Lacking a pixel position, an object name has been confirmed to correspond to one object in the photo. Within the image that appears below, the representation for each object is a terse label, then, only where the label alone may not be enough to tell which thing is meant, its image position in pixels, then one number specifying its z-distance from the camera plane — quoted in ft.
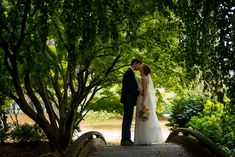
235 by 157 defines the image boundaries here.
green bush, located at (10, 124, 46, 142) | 56.49
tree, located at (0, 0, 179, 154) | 20.02
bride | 34.24
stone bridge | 25.66
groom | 32.14
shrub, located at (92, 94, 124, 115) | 56.79
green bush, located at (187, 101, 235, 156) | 35.81
